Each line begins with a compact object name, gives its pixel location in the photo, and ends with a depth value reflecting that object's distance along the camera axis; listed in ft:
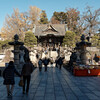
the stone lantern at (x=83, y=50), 40.22
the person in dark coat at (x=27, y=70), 17.40
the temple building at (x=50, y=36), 118.97
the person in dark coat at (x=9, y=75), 16.03
